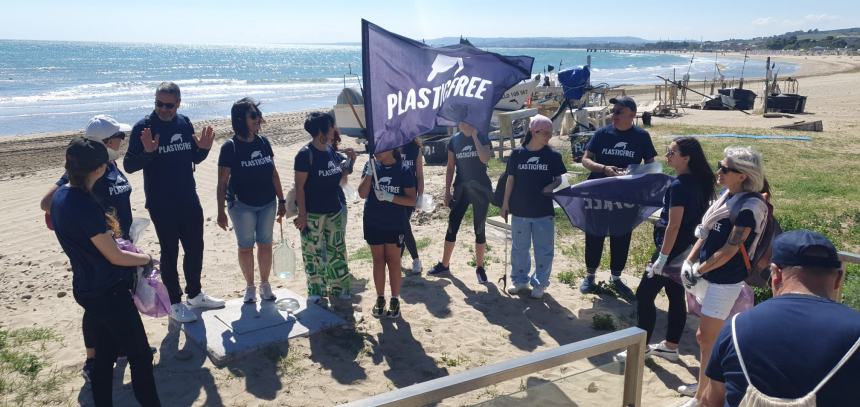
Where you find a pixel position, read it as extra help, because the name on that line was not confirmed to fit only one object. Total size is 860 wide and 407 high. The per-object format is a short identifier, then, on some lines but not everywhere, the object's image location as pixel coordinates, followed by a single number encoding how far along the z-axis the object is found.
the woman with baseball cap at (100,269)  3.39
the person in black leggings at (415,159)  6.07
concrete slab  4.99
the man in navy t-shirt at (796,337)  1.91
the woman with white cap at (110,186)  4.39
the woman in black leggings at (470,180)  6.53
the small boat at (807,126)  19.03
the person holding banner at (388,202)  5.41
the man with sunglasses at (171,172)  5.04
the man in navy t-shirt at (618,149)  5.87
